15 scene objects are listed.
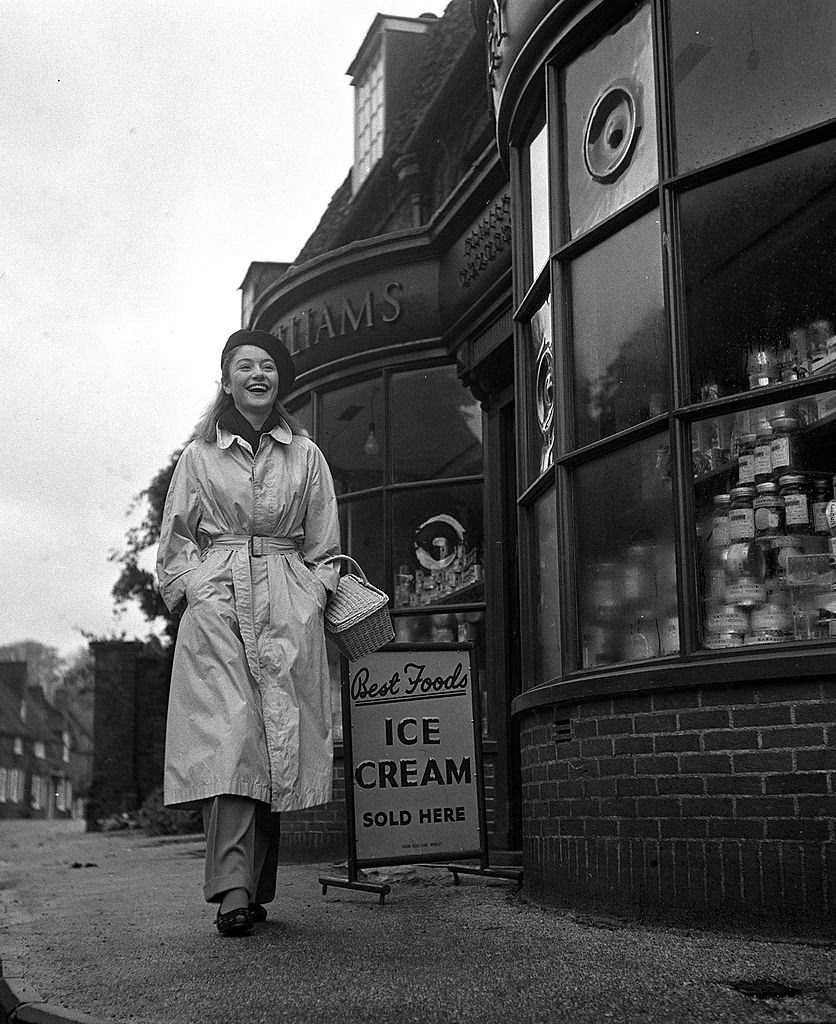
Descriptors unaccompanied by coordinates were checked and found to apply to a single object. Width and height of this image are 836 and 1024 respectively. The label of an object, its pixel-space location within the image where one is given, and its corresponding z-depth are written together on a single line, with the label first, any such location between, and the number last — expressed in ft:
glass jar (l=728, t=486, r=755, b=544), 16.02
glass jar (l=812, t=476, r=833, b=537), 15.52
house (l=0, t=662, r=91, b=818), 231.91
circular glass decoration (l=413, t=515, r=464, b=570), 31.35
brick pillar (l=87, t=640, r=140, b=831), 66.64
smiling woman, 16.35
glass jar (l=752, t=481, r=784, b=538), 15.89
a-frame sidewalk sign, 21.39
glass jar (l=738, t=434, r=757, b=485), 16.12
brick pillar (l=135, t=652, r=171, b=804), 68.23
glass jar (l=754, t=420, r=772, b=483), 16.02
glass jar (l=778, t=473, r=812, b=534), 15.70
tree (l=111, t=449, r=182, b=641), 76.02
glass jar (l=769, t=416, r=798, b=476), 15.80
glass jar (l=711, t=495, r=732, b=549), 16.14
